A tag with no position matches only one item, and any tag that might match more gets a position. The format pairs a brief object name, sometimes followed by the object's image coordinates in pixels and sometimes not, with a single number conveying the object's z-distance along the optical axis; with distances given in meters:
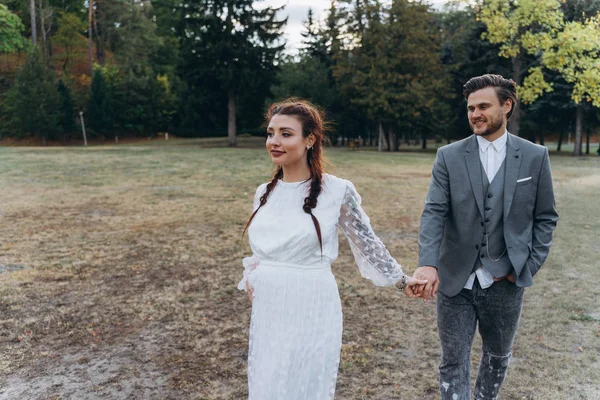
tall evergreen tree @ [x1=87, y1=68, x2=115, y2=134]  49.75
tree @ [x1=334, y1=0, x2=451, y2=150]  39.91
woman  2.72
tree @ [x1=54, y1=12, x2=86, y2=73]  52.31
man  3.08
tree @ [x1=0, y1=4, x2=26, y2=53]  33.78
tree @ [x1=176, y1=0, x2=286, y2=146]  39.91
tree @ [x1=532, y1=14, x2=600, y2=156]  15.07
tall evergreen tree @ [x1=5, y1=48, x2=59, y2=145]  39.84
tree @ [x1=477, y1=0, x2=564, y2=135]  18.25
